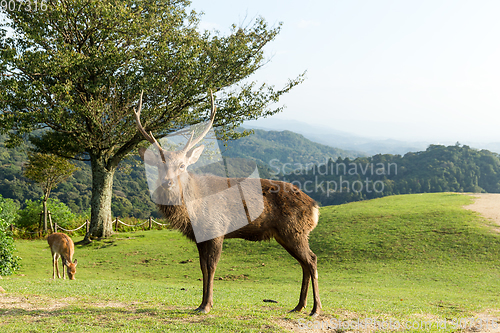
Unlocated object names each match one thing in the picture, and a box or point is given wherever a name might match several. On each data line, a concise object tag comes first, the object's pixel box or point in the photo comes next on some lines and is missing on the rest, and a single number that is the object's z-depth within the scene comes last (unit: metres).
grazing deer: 10.93
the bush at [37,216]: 21.58
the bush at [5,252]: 11.01
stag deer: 5.35
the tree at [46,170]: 21.66
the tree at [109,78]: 13.91
